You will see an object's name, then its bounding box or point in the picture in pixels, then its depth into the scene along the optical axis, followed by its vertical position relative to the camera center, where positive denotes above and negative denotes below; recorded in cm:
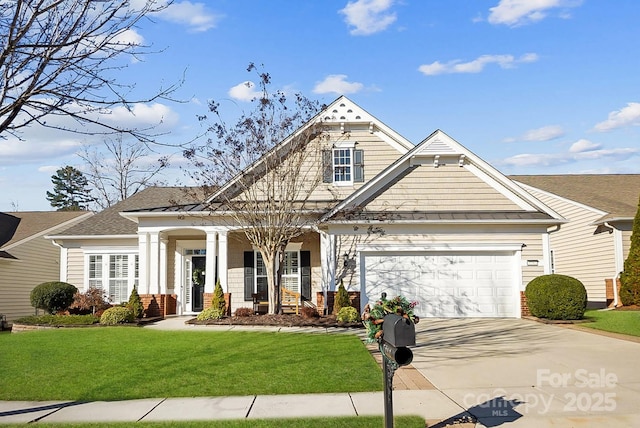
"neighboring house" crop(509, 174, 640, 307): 2117 +116
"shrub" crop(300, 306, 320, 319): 1634 -151
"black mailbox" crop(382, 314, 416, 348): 540 -70
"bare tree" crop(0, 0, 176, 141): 670 +247
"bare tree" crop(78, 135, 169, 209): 3906 +605
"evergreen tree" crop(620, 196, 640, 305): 1888 -68
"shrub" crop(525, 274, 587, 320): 1591 -122
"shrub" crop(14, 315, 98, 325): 1668 -161
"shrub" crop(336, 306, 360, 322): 1548 -151
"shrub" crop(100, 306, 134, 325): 1648 -150
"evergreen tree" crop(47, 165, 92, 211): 5938 +790
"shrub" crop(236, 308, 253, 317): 1684 -149
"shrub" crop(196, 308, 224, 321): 1634 -150
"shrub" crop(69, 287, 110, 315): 1869 -123
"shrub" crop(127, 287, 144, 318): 1770 -127
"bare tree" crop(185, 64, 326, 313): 1669 +246
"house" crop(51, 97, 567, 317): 1745 +82
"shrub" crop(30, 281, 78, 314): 1847 -100
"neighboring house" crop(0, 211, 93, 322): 2350 +36
